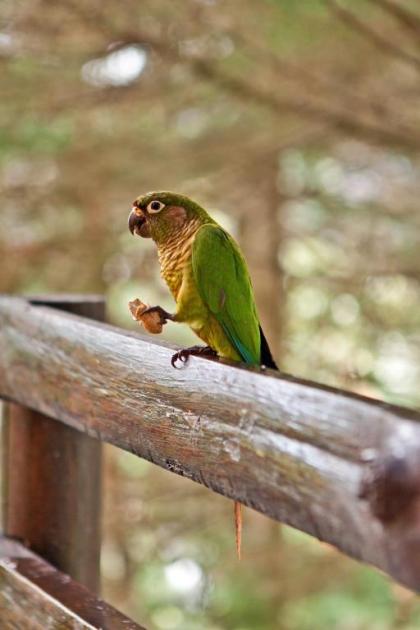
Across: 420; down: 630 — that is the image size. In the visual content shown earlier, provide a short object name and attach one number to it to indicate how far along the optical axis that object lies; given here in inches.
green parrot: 140.6
